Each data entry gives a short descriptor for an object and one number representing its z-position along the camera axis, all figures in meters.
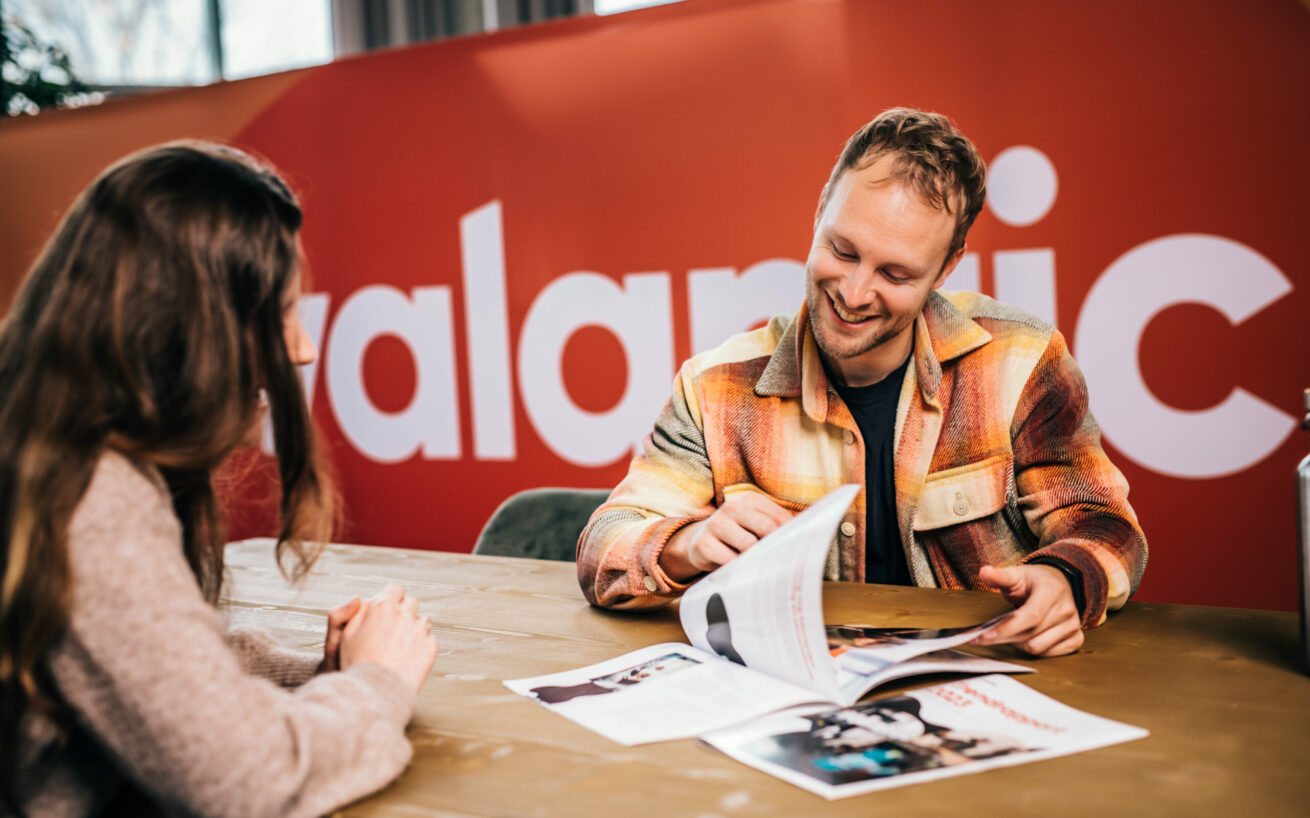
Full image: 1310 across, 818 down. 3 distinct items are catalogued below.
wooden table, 0.76
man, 1.45
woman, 0.70
